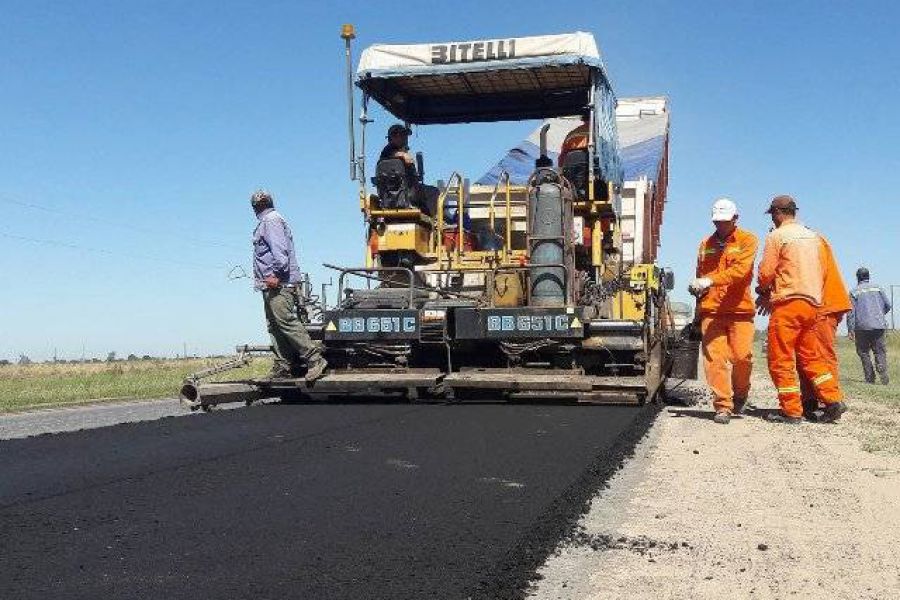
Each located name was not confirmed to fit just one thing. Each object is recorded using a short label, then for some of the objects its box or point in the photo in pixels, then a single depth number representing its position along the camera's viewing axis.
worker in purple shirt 7.65
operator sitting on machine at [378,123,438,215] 8.84
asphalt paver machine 7.62
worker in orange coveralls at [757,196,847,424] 6.74
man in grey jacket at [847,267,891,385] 13.05
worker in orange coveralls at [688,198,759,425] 6.91
